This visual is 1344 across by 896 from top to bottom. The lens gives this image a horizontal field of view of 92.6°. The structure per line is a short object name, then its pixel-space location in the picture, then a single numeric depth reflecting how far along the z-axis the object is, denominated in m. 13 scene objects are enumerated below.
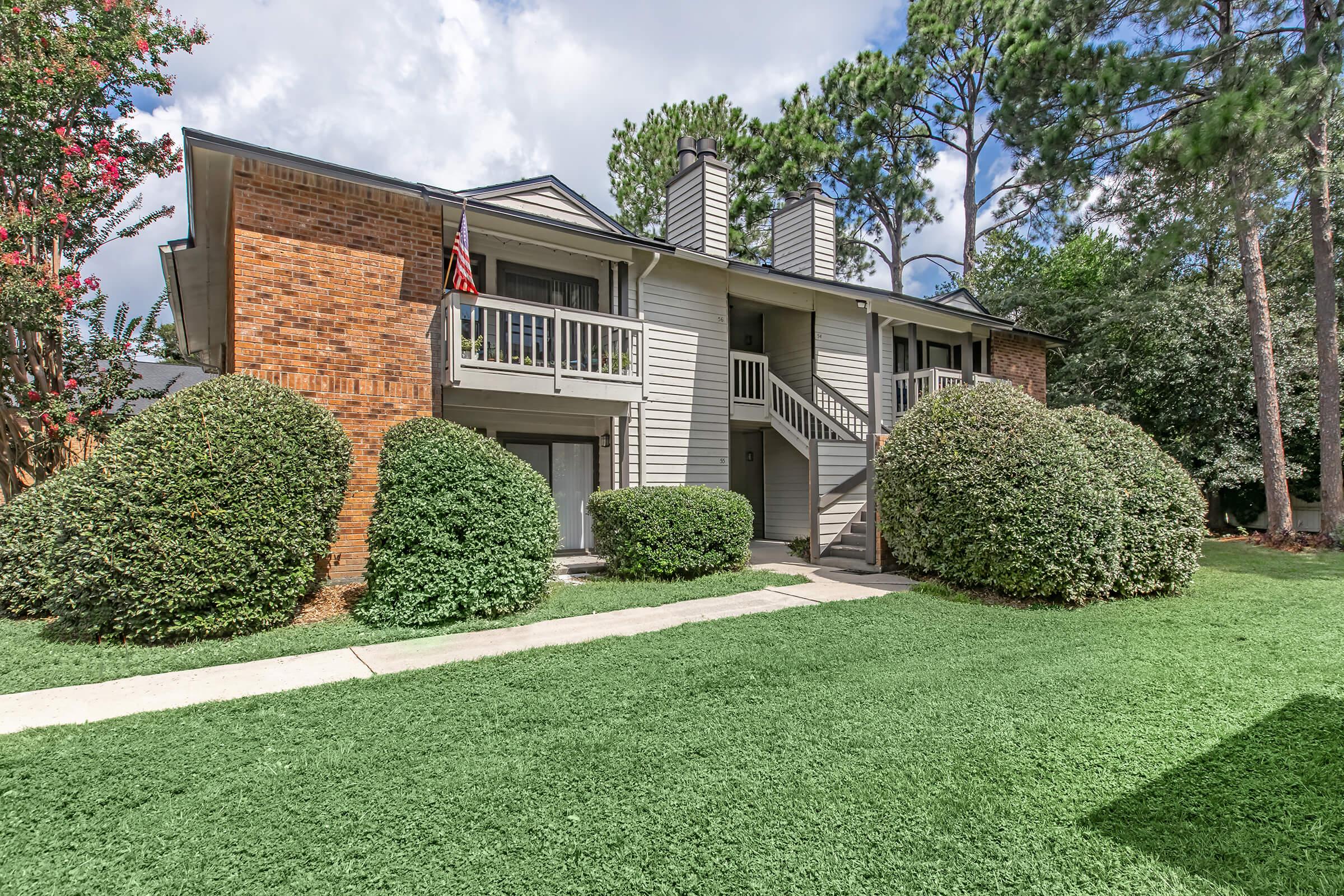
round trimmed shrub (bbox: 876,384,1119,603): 6.74
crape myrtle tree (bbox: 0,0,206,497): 8.21
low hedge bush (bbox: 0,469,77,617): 6.31
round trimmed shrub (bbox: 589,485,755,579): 8.14
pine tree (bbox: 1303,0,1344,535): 11.79
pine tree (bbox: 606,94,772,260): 23.77
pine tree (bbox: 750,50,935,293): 23.38
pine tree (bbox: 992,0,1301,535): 9.62
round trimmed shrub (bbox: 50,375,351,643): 5.17
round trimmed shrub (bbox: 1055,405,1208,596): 7.20
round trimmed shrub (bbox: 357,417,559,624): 5.98
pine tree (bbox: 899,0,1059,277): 22.23
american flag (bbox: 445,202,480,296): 7.90
